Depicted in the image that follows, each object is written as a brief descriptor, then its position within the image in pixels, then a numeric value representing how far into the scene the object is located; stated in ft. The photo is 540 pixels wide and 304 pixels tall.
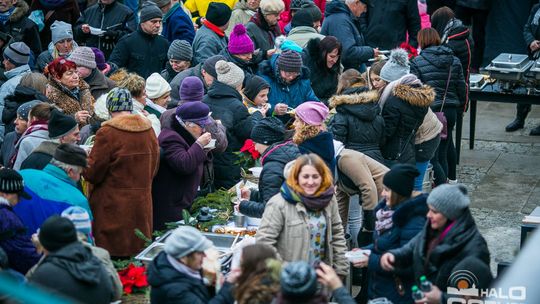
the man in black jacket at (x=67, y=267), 35.78
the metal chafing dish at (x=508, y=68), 79.46
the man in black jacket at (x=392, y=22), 85.15
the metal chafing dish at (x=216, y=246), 44.98
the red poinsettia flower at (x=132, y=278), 43.57
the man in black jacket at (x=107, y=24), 78.48
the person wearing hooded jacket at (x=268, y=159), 47.05
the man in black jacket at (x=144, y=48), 72.84
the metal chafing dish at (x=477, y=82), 81.71
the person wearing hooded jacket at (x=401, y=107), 59.52
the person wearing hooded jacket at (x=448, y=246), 37.78
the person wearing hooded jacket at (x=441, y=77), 69.92
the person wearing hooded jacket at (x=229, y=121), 57.36
